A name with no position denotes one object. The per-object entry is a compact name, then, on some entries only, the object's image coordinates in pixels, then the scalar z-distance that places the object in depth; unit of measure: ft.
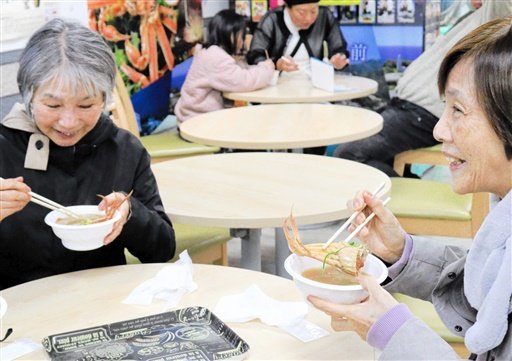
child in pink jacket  16.26
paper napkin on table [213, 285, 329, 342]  5.34
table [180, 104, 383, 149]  11.51
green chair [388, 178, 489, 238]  10.98
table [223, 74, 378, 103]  15.37
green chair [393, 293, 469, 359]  6.91
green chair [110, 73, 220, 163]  12.33
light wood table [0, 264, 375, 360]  5.10
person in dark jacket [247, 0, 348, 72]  18.58
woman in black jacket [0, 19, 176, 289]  6.74
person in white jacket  15.02
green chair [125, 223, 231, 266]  9.65
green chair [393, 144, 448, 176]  14.99
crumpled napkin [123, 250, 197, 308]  5.88
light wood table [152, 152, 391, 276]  8.07
